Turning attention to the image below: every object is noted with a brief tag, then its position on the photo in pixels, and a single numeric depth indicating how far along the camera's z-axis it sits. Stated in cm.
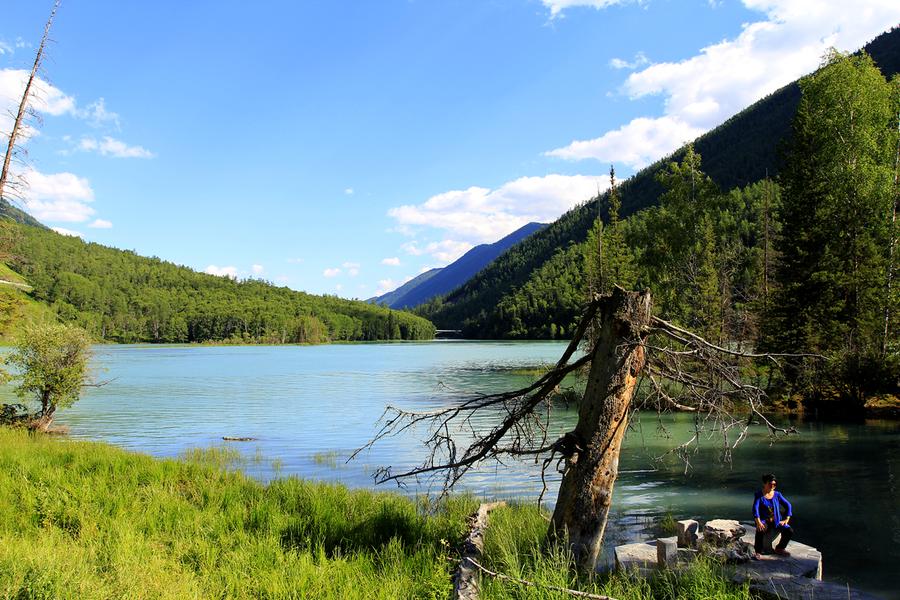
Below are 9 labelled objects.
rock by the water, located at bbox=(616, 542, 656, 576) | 855
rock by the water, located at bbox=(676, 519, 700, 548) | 955
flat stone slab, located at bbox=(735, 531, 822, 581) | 822
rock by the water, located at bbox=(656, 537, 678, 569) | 857
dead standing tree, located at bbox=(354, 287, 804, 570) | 735
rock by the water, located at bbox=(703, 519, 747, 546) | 945
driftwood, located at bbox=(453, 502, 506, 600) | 615
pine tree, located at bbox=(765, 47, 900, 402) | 3044
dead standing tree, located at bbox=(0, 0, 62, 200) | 1906
